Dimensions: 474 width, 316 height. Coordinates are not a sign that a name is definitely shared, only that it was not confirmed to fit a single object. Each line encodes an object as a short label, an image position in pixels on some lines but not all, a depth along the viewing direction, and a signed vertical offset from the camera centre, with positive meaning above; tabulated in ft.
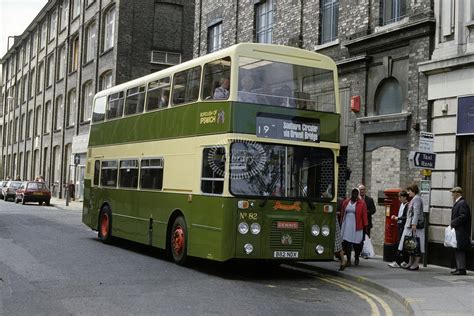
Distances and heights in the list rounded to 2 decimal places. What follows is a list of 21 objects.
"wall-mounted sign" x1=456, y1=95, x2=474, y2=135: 43.78 +5.75
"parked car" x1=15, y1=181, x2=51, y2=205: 122.93 -3.13
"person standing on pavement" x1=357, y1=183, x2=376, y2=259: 46.14 -1.05
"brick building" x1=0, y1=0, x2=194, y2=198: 123.85 +27.36
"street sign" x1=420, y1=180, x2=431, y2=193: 41.63 +0.53
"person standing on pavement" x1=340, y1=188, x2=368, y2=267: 42.63 -2.19
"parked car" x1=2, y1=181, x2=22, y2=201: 140.29 -2.97
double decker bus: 36.11 +1.87
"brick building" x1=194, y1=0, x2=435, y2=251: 49.39 +10.18
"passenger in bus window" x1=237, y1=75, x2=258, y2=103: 36.47 +5.70
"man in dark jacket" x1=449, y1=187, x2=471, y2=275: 39.81 -2.34
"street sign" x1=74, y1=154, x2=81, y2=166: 118.93 +3.73
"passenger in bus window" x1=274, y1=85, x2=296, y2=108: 37.68 +5.66
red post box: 45.32 -2.41
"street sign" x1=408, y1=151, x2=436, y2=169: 41.14 +2.31
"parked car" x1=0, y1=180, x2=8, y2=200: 151.28 -2.25
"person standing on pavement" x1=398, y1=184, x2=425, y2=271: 41.09 -2.06
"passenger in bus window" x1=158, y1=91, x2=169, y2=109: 44.50 +6.04
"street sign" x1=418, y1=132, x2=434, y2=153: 41.45 +3.52
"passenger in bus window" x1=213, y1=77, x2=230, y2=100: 36.83 +5.77
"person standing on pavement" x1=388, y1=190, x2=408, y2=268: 42.91 -1.93
